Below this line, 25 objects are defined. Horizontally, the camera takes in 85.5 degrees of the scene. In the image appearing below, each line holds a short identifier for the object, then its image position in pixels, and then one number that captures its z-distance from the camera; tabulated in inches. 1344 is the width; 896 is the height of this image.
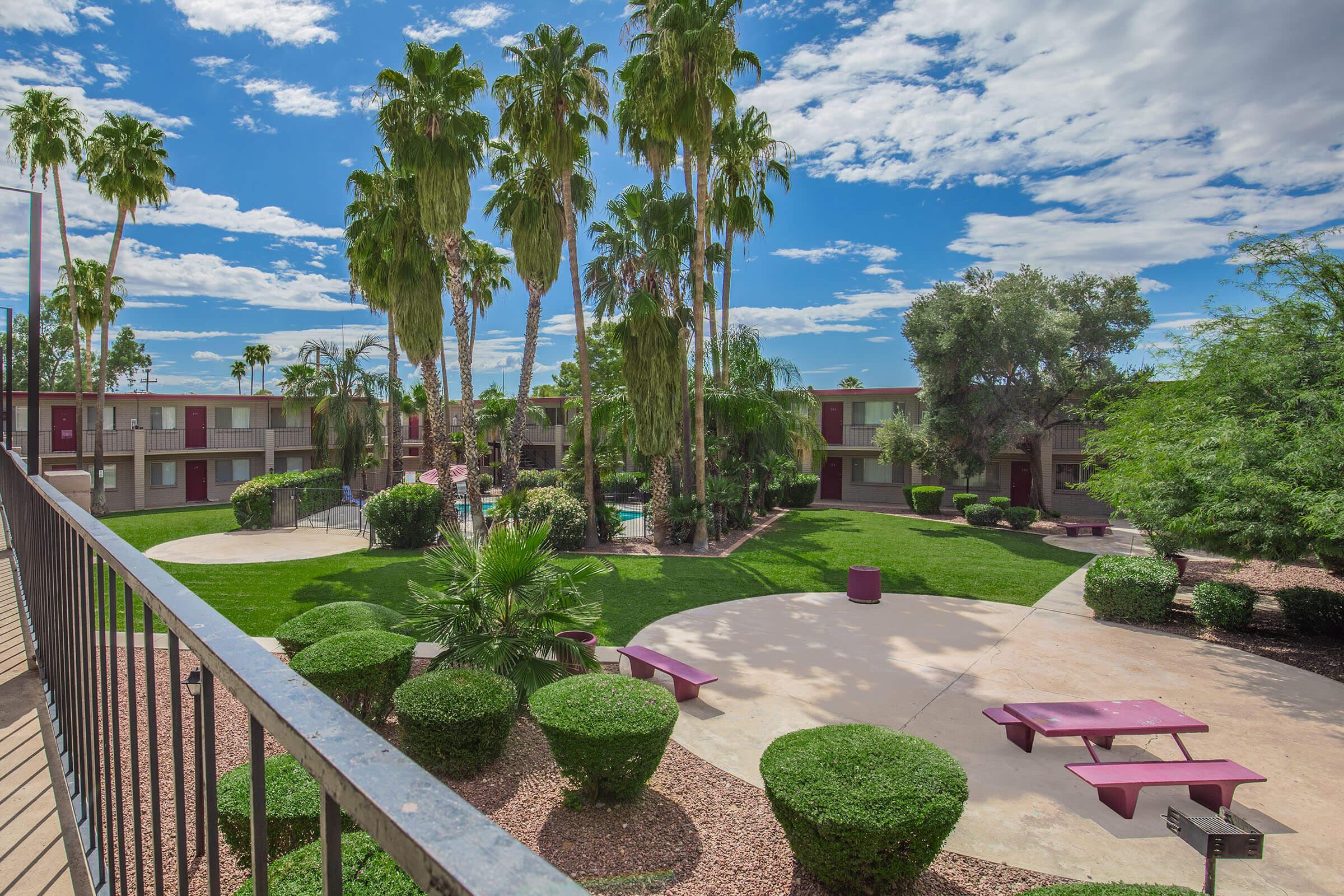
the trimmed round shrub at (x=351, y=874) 132.6
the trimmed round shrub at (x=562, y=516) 724.0
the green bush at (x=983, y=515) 1008.2
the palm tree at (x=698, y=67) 653.9
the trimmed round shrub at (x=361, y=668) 247.8
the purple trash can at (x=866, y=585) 509.0
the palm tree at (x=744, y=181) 895.7
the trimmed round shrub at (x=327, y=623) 297.6
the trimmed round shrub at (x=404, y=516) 726.5
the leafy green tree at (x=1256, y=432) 338.3
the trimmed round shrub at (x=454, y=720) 229.9
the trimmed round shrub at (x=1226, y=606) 434.3
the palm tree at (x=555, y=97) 706.8
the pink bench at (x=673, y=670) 312.0
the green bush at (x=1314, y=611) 414.9
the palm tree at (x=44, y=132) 1069.1
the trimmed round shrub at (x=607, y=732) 214.1
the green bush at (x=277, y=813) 172.2
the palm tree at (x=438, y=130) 719.1
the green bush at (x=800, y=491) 1190.3
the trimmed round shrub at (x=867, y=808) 174.6
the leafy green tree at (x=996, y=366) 1036.5
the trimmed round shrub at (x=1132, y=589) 458.6
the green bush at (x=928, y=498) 1154.0
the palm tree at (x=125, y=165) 1043.3
